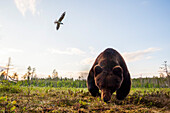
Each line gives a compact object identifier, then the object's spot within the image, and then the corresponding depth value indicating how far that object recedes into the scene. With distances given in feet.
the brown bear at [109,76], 14.14
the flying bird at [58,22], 27.09
